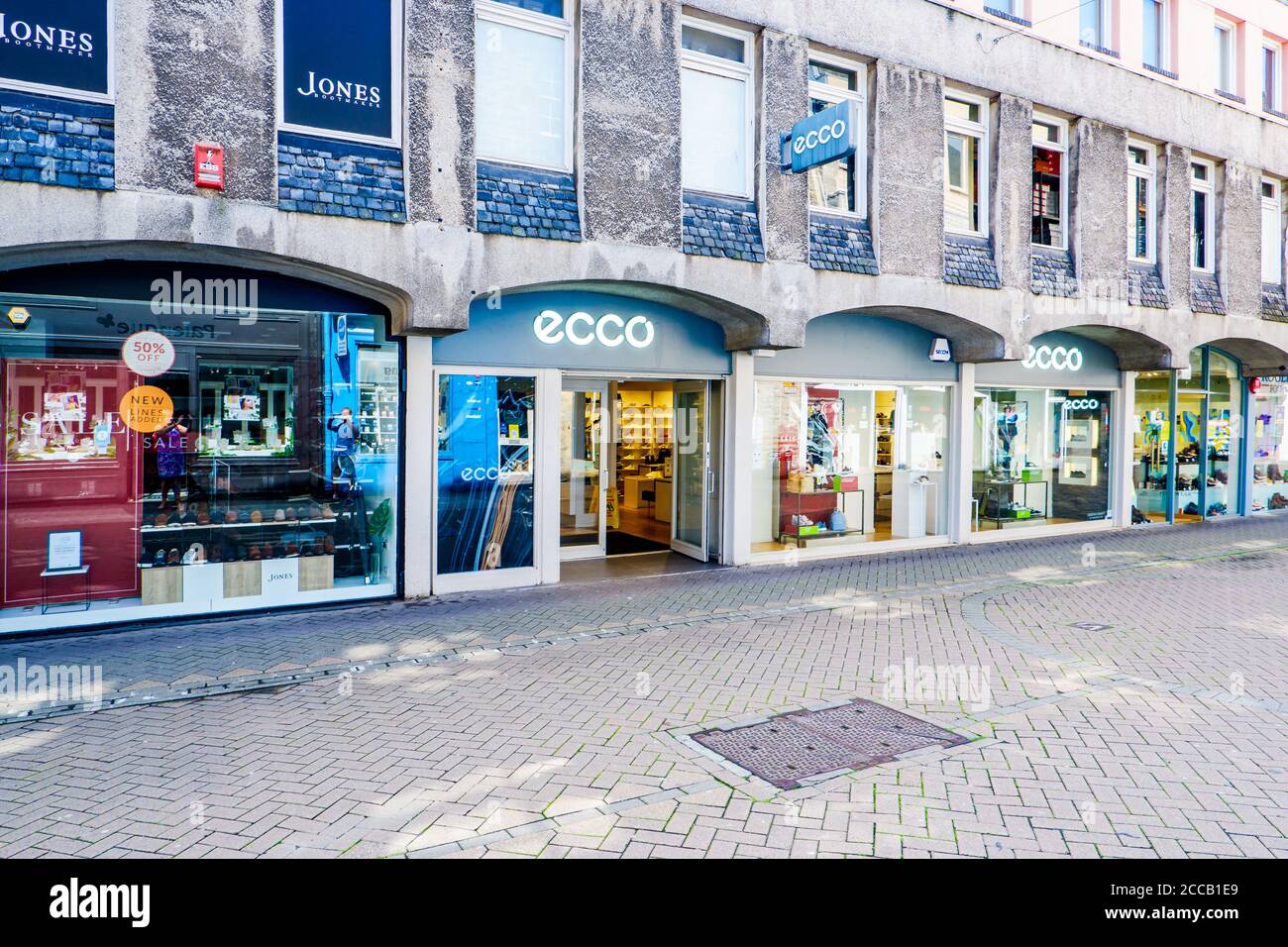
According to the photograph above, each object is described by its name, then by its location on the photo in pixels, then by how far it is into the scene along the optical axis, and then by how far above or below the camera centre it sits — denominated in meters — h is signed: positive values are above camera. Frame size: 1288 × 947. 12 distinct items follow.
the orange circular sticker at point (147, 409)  8.37 +0.41
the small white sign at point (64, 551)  8.17 -0.91
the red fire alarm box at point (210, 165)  7.73 +2.49
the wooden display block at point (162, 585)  8.43 -1.25
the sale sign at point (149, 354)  8.30 +0.92
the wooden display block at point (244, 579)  8.76 -1.24
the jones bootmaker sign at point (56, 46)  7.29 +3.36
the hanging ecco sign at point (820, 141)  9.63 +3.59
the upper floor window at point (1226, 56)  17.27 +7.76
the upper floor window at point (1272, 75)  18.20 +7.78
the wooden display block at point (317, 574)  9.13 -1.23
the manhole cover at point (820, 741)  5.06 -1.73
